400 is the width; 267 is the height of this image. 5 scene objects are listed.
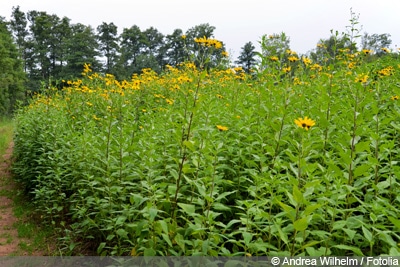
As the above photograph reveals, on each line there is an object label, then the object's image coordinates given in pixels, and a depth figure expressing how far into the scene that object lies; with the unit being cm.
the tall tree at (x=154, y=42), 4177
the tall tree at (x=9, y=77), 2294
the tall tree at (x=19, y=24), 4425
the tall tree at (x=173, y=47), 4017
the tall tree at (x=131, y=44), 3966
